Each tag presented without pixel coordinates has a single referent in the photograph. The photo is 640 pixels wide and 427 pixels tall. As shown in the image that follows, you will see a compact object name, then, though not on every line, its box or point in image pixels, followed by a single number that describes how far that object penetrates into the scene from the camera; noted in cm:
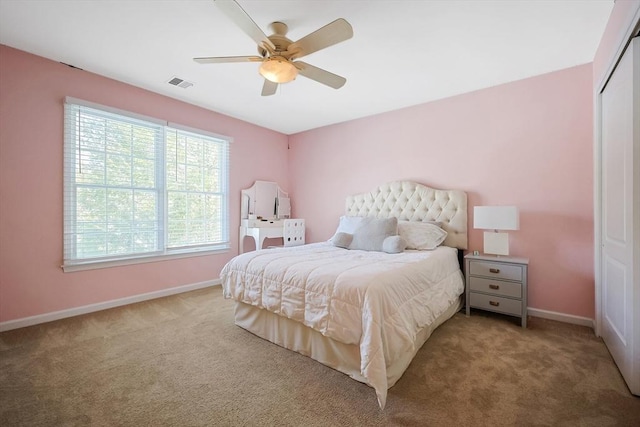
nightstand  268
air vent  322
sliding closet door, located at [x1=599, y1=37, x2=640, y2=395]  170
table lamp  277
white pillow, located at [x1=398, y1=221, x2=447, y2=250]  316
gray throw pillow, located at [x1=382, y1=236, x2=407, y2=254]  293
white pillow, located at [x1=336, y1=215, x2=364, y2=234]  349
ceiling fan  177
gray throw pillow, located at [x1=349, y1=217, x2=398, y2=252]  309
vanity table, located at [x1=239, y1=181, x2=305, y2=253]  445
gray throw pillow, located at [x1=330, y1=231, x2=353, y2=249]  326
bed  170
